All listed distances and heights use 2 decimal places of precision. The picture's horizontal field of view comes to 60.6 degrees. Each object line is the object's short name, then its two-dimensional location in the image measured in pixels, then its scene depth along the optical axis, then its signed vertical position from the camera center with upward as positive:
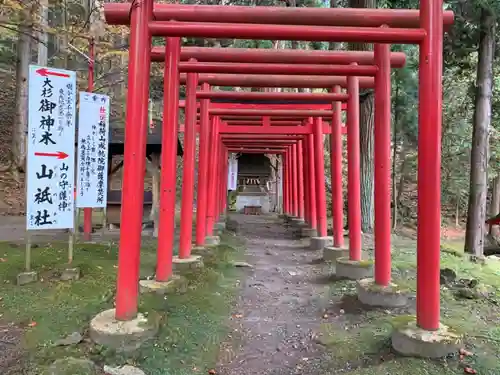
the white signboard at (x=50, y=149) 4.93 +0.48
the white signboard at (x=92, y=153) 6.57 +0.60
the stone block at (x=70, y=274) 5.34 -1.06
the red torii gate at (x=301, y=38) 3.74 +1.31
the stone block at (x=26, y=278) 5.13 -1.07
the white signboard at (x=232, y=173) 20.00 +0.97
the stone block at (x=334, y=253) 8.09 -1.12
